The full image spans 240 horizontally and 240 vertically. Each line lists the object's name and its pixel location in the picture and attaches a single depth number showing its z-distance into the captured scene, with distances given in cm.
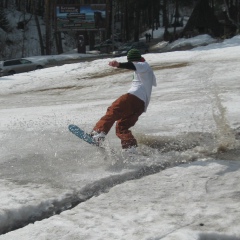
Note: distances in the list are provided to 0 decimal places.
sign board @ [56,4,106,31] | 6683
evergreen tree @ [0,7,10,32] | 9708
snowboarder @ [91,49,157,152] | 991
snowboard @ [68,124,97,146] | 993
